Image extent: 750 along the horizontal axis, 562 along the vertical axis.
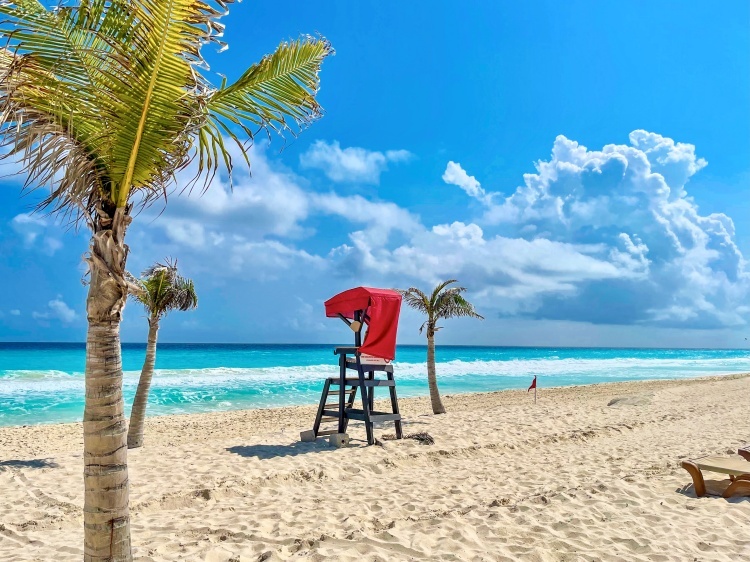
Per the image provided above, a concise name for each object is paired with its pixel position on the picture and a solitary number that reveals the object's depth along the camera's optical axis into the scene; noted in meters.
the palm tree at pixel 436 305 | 15.19
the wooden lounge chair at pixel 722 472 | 6.23
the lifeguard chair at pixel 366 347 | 9.81
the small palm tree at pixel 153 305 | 11.48
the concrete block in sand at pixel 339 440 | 9.76
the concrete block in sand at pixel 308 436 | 10.30
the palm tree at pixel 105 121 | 3.28
